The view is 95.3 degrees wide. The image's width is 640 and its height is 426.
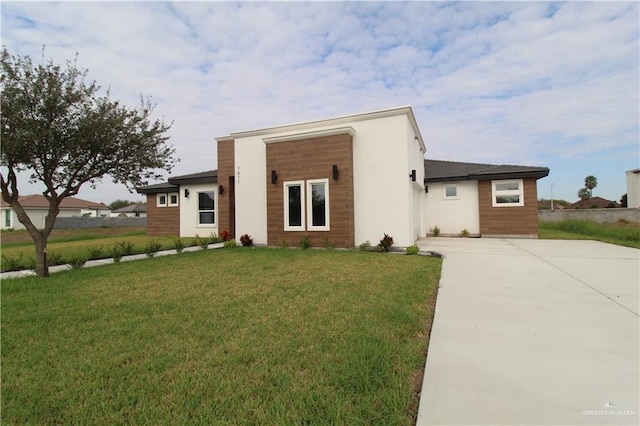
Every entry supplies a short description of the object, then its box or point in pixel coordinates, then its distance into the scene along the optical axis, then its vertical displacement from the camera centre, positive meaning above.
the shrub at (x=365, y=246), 9.64 -1.02
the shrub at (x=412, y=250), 8.51 -1.05
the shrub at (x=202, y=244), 10.31 -0.95
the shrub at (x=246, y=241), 11.29 -0.91
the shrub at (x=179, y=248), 9.60 -0.95
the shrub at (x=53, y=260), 7.44 -0.98
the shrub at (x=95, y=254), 8.37 -0.97
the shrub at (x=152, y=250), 8.79 -0.93
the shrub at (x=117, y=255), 7.85 -0.99
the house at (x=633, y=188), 29.13 +2.22
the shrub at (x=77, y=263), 6.93 -1.02
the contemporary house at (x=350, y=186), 9.72 +1.12
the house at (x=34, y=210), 30.78 +1.34
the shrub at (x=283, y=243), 10.26 -0.94
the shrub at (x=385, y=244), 9.22 -0.93
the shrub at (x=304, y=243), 9.94 -0.91
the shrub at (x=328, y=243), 9.69 -0.92
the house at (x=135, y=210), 51.31 +1.72
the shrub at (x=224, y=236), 12.85 -0.79
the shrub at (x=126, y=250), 8.80 -0.91
